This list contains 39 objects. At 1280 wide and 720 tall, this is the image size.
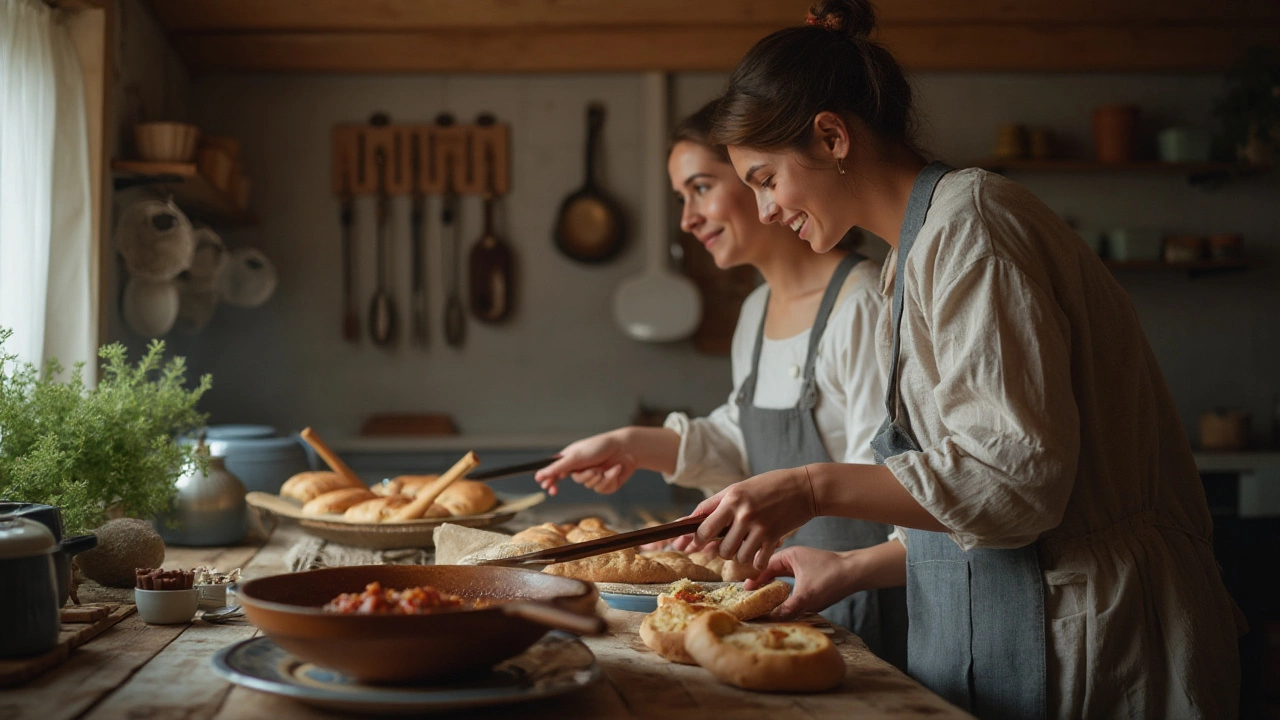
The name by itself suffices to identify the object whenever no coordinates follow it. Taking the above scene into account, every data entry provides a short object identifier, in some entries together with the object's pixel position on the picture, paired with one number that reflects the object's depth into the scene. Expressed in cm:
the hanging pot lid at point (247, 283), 434
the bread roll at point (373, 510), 206
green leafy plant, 159
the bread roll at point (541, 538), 170
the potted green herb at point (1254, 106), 438
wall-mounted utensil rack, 477
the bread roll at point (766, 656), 108
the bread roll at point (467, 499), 218
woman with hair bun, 120
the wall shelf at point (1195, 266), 464
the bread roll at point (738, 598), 139
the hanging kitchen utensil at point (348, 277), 476
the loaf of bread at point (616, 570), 157
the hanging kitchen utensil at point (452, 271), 479
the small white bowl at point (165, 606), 138
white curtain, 269
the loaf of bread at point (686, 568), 163
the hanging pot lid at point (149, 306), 340
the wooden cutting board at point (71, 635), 109
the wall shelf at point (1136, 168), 470
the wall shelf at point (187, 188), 332
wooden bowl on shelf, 338
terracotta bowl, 92
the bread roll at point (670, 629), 121
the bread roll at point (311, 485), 222
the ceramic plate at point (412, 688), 94
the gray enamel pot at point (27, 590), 112
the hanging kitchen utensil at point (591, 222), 482
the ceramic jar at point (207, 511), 212
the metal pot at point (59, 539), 126
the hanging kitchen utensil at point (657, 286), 476
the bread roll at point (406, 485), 233
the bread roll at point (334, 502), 211
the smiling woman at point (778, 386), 207
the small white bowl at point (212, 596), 150
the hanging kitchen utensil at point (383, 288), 476
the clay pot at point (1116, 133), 472
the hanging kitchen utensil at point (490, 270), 480
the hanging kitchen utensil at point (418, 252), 478
